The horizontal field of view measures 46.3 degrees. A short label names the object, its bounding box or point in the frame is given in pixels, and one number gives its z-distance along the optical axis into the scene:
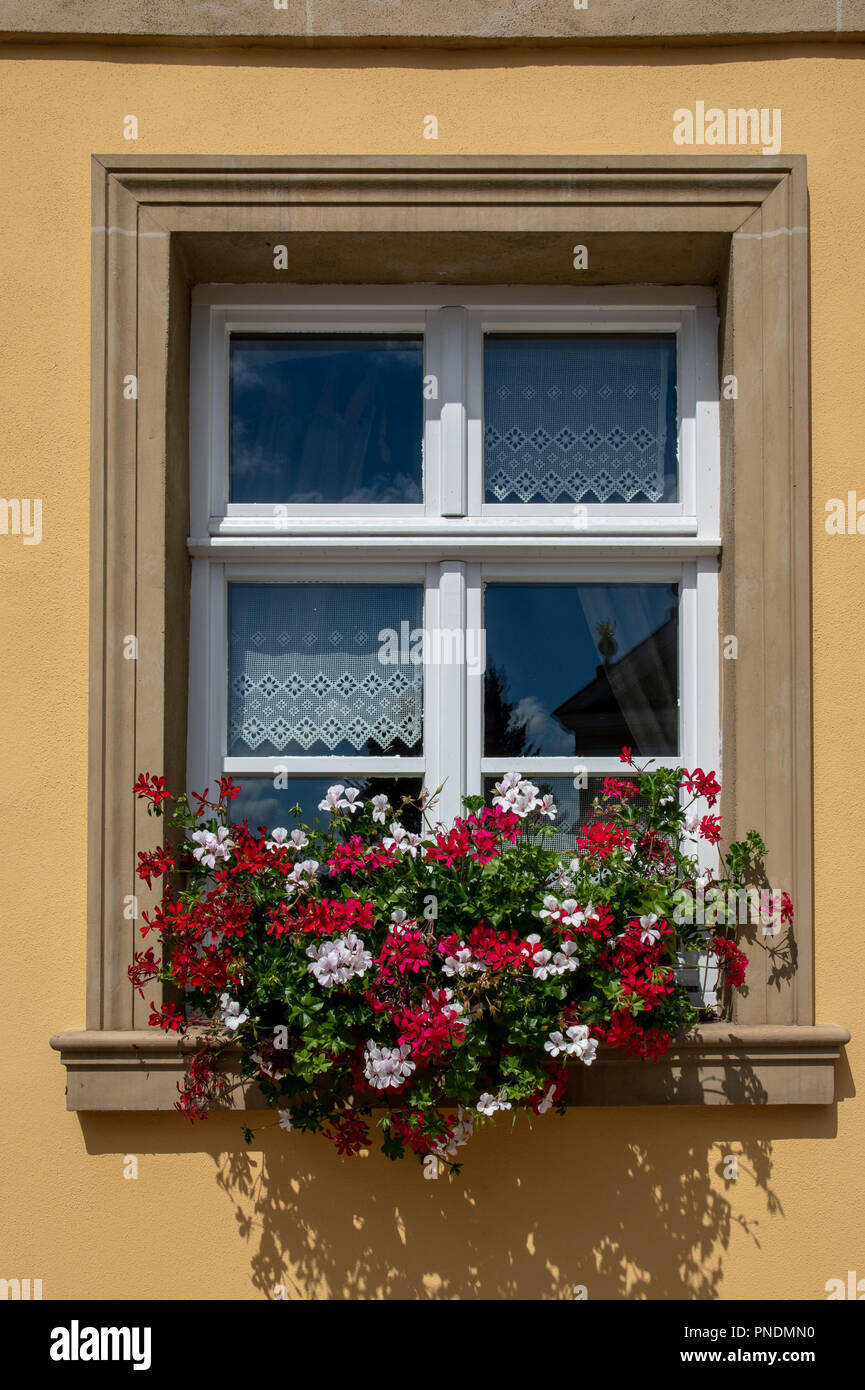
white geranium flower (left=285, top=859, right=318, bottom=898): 2.26
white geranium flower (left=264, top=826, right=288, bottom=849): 2.30
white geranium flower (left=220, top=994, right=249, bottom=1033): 2.15
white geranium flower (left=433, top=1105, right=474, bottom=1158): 2.22
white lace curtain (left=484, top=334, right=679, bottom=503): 2.75
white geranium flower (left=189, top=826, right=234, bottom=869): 2.26
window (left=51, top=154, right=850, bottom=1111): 2.47
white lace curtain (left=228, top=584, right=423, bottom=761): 2.70
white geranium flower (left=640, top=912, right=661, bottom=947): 2.18
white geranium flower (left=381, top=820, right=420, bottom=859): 2.29
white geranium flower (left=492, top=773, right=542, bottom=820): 2.29
